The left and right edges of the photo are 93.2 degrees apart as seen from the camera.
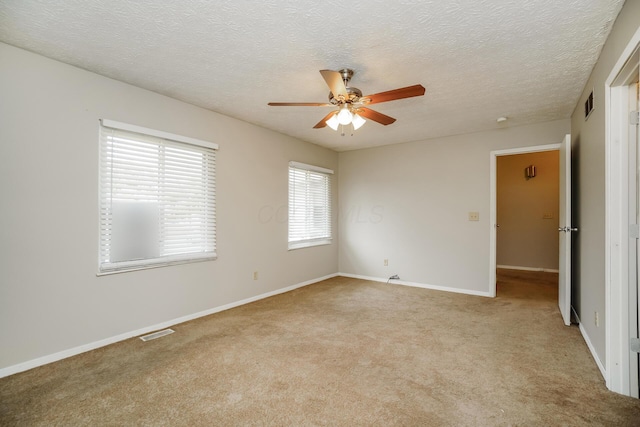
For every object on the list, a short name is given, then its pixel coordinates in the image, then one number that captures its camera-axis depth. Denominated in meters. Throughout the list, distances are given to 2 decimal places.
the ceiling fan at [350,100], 2.25
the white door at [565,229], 3.12
